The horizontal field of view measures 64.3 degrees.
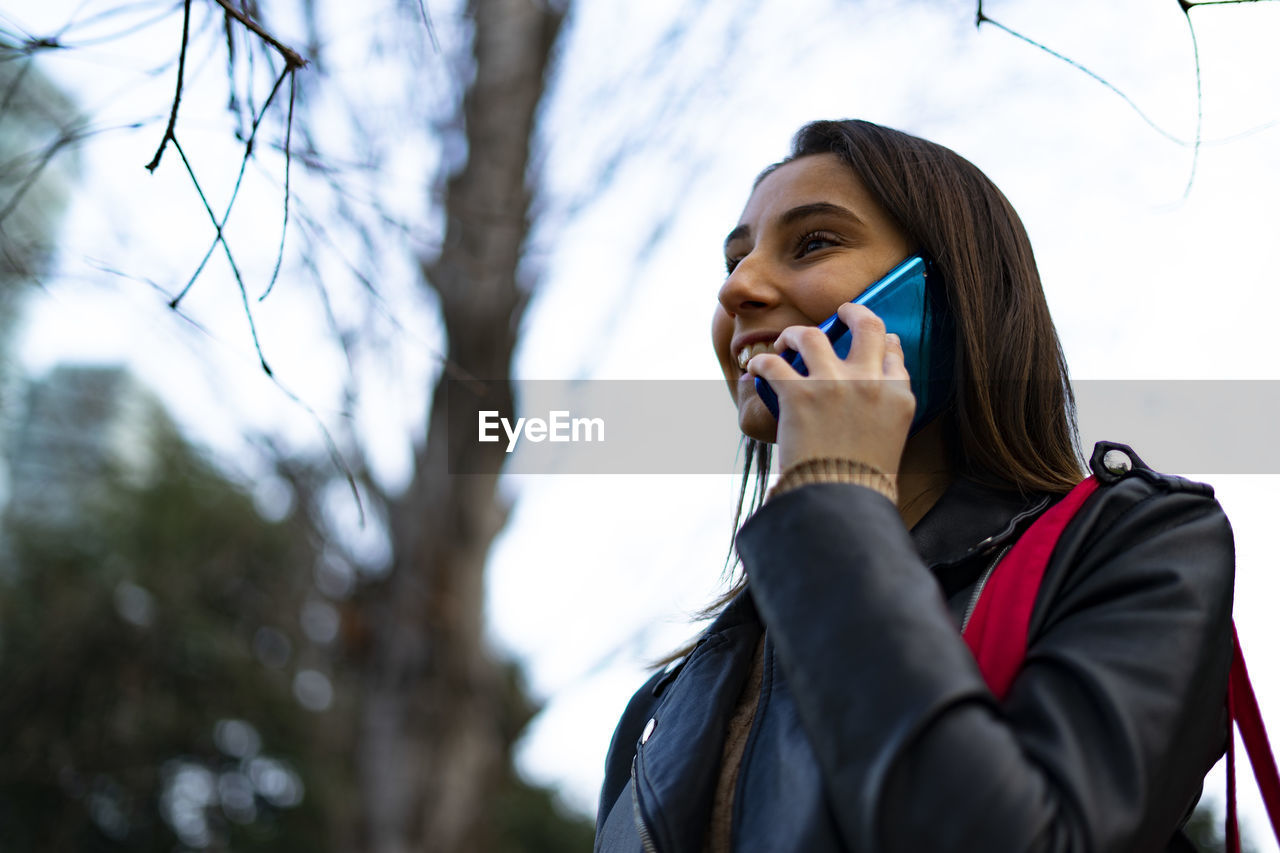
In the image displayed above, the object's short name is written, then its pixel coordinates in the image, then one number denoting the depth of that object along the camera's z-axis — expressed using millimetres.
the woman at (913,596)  818
